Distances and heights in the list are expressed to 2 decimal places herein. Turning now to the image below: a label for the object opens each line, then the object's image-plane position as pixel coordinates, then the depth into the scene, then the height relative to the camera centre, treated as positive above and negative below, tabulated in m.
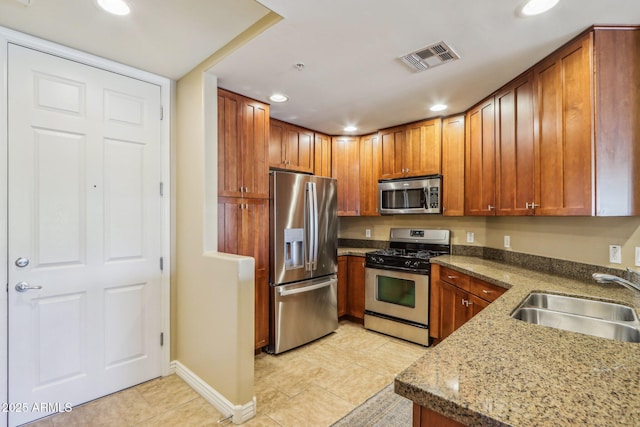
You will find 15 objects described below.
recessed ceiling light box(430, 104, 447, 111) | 2.95 +1.02
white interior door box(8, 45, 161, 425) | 1.96 -0.14
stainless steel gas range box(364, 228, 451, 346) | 3.15 -0.80
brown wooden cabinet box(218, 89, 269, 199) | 2.59 +0.58
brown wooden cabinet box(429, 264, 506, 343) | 2.39 -0.76
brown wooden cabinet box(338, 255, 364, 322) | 3.75 -0.93
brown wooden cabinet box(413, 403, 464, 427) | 0.78 -0.54
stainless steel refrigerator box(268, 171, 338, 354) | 2.93 -0.48
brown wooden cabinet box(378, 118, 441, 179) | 3.32 +0.71
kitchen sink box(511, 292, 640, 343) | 1.36 -0.51
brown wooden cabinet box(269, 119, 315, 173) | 3.35 +0.74
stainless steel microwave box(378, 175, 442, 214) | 3.30 +0.19
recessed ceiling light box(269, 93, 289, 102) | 2.73 +1.03
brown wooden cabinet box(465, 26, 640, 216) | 1.71 +0.51
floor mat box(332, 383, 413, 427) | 1.96 -1.35
